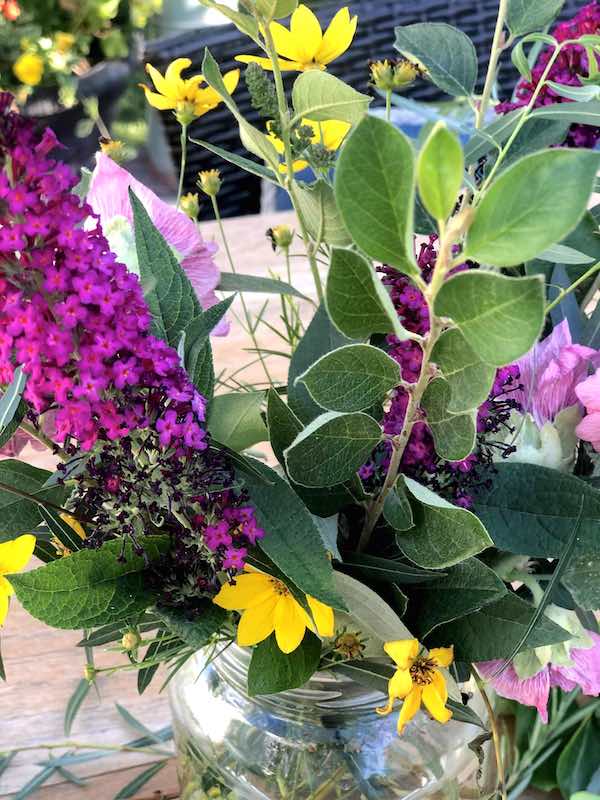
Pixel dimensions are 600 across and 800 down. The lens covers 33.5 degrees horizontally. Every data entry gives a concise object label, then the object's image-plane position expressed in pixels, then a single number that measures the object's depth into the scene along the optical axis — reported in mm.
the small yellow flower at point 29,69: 2312
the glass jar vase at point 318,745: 409
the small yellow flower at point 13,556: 303
